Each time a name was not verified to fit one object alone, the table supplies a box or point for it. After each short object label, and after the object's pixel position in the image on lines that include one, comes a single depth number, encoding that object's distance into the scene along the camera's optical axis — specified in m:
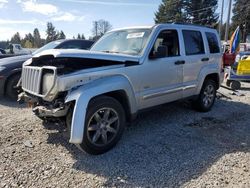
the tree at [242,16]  39.53
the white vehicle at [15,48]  18.29
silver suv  2.71
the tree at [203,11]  39.73
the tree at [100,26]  45.49
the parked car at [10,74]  5.20
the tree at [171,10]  40.74
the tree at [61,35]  52.69
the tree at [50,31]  55.19
